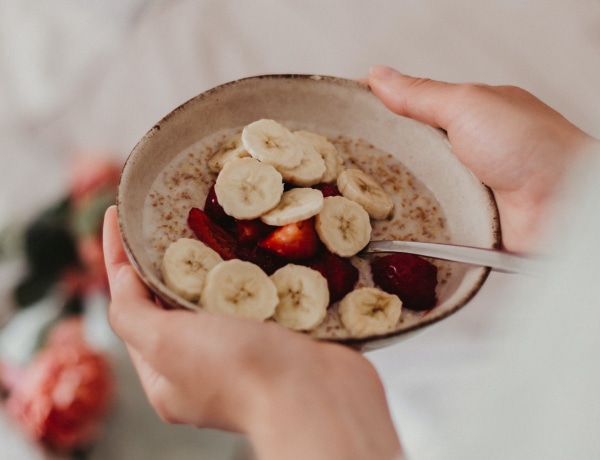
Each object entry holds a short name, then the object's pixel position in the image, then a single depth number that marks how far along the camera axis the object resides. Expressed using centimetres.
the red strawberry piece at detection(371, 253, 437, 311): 39
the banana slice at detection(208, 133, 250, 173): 42
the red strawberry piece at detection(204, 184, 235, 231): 41
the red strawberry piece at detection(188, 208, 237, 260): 40
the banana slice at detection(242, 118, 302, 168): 41
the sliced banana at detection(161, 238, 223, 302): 38
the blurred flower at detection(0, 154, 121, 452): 50
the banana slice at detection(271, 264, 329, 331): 38
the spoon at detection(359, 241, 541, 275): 38
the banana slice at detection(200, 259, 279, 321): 38
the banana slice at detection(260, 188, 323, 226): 39
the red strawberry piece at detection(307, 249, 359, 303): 39
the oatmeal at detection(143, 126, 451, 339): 40
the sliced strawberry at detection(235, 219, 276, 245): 40
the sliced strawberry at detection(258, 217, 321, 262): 39
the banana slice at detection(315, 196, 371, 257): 40
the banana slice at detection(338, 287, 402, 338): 38
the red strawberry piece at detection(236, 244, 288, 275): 40
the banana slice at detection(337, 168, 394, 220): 42
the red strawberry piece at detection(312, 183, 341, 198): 42
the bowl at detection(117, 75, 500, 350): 39
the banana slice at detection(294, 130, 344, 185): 43
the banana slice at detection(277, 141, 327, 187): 42
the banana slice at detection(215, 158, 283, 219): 40
